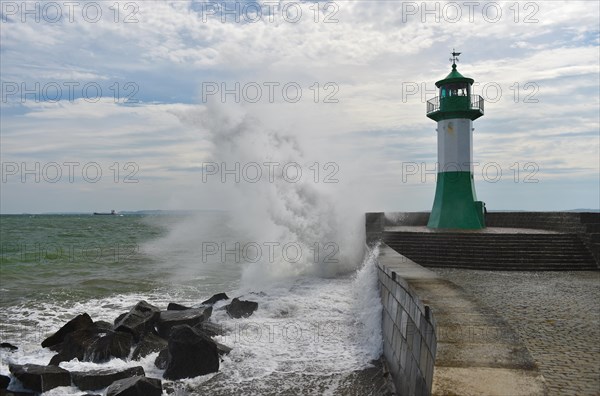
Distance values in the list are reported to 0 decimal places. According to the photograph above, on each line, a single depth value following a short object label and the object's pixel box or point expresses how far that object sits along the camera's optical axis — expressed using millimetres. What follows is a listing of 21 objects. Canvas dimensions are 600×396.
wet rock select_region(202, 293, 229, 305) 12158
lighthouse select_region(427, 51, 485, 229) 16781
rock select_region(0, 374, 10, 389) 6633
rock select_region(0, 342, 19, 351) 8602
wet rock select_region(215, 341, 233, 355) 8031
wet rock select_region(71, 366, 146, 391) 6681
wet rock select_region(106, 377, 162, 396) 6012
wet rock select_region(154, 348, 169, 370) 7531
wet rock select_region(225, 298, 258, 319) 10500
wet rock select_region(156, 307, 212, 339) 9258
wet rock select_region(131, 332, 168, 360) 8055
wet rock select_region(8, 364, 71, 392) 6699
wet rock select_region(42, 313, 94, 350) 8648
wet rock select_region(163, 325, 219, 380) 7164
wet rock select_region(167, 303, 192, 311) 11011
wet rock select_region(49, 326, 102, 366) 7840
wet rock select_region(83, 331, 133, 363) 7879
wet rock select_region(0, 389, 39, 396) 6368
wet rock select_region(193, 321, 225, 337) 9117
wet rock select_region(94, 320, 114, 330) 9376
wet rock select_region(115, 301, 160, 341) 8737
